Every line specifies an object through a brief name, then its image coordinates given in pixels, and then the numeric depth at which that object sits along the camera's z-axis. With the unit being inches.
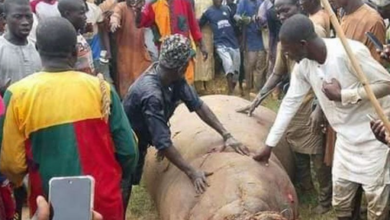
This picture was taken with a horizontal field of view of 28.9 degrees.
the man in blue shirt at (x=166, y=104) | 205.6
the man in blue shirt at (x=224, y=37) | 443.5
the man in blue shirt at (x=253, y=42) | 457.1
